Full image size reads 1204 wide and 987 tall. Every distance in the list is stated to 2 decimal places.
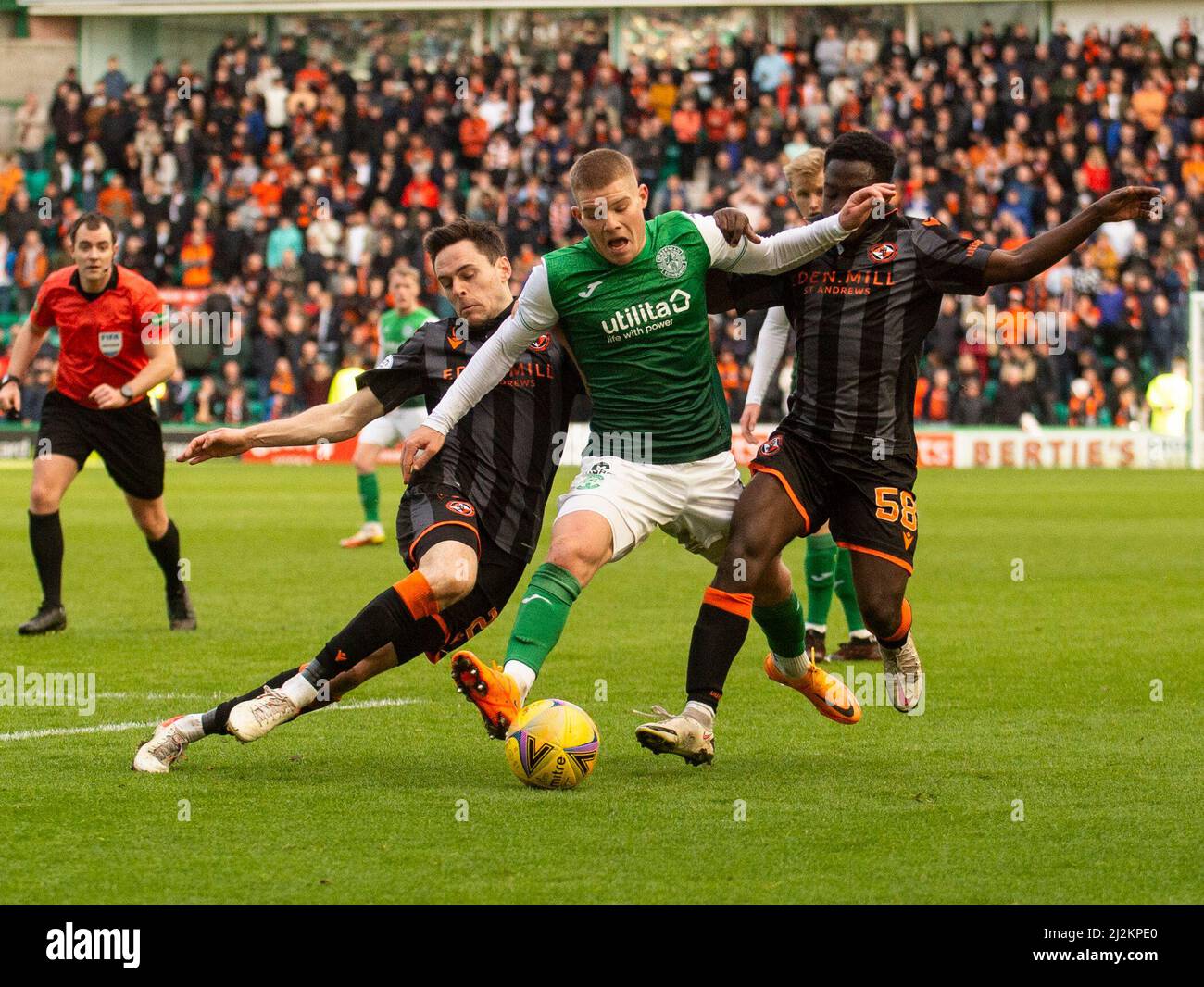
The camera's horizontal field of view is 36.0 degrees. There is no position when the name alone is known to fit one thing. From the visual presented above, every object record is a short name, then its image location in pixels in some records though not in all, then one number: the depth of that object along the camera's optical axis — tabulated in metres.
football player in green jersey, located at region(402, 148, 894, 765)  5.93
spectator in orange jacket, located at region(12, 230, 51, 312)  29.75
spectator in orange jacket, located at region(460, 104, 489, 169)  31.25
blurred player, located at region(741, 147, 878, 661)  8.21
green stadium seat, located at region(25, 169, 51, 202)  32.94
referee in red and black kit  9.78
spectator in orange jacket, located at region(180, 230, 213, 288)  29.62
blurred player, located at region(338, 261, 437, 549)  14.46
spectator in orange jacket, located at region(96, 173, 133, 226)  30.44
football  5.58
